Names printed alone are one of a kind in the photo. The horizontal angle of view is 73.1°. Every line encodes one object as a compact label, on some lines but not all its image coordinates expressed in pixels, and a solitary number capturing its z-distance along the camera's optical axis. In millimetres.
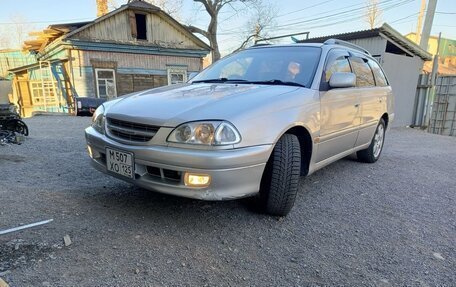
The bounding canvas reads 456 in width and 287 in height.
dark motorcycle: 5859
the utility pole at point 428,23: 12701
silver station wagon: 2215
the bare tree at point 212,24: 25156
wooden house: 14719
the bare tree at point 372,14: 33469
